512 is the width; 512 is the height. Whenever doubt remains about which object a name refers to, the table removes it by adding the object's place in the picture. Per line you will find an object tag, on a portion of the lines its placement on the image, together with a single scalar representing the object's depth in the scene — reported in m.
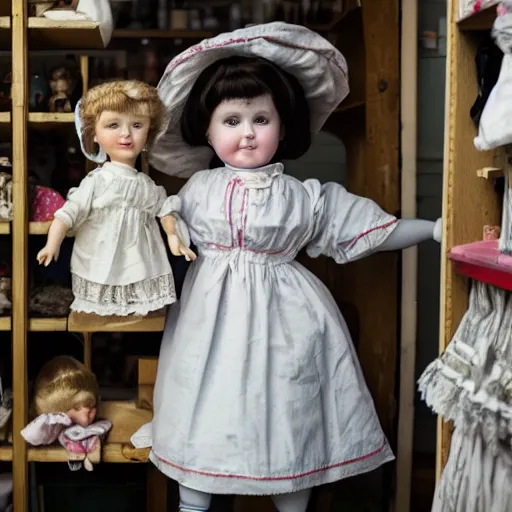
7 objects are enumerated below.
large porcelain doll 1.61
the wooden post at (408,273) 2.00
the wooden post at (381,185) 2.00
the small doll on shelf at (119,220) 1.65
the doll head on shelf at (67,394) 1.82
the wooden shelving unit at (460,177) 1.43
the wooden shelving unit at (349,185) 1.75
